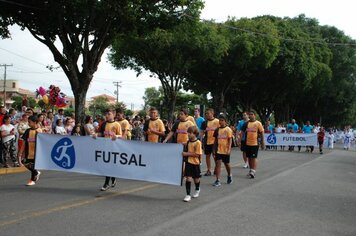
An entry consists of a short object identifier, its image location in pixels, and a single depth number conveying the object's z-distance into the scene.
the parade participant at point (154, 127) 11.08
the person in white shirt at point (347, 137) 33.23
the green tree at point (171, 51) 27.66
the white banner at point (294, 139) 24.95
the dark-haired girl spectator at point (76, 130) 15.11
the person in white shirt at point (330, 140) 32.11
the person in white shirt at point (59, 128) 14.57
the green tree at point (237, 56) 32.12
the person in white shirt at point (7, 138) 12.62
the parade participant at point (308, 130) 25.68
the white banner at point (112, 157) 8.65
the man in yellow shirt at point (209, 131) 11.79
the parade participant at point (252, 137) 11.96
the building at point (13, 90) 111.88
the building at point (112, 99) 167.73
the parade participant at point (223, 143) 10.58
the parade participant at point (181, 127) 10.63
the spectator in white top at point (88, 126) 13.42
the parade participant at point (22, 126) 13.23
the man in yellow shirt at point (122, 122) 11.68
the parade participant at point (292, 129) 25.79
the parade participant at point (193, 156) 8.45
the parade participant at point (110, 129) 9.59
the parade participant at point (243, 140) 12.88
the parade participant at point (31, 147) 9.73
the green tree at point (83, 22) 16.23
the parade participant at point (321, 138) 23.92
